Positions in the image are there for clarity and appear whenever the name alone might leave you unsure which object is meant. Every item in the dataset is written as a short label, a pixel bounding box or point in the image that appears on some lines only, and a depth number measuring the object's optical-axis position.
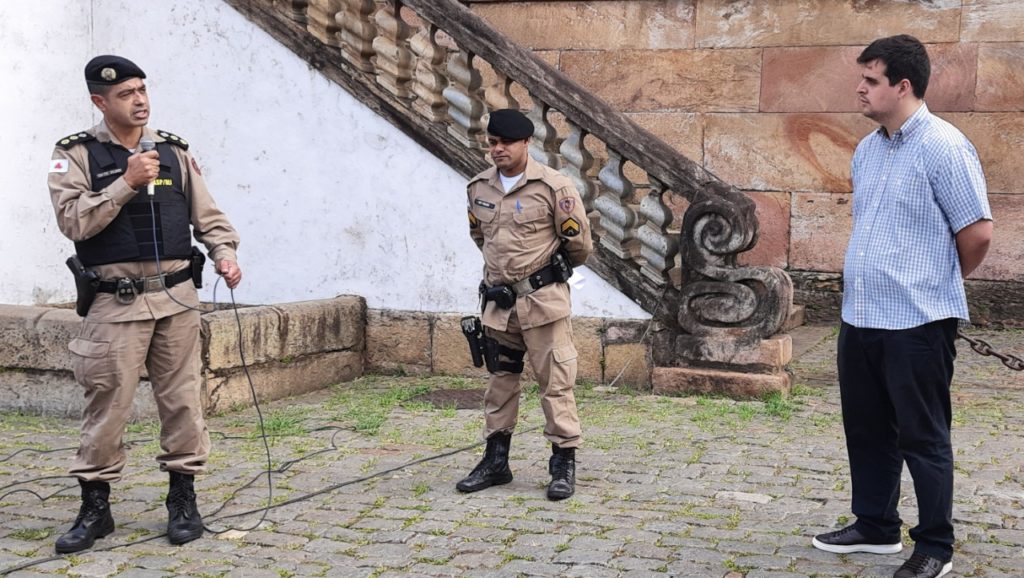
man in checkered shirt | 4.48
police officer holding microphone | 4.92
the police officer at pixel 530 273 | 5.80
